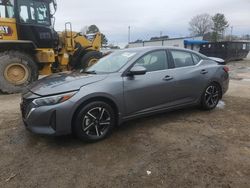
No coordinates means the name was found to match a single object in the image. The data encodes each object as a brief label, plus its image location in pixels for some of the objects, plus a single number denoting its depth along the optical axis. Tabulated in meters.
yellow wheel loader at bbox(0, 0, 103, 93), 5.89
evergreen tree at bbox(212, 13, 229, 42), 42.71
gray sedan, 2.71
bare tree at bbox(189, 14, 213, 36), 47.79
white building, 29.07
